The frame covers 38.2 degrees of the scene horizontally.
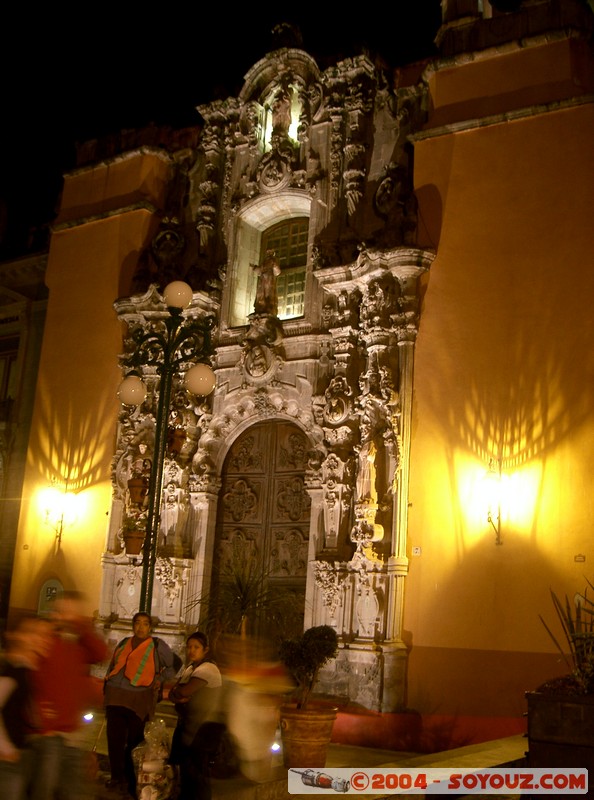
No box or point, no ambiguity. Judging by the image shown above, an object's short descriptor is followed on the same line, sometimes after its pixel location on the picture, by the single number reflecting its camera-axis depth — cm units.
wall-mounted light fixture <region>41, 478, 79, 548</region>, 1616
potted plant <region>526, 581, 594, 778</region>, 693
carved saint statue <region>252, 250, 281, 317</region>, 1489
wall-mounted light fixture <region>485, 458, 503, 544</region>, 1192
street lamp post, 920
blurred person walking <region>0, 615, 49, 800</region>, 509
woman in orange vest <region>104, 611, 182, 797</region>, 716
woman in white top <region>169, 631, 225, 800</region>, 613
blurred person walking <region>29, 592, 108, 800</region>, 518
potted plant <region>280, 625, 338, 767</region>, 815
